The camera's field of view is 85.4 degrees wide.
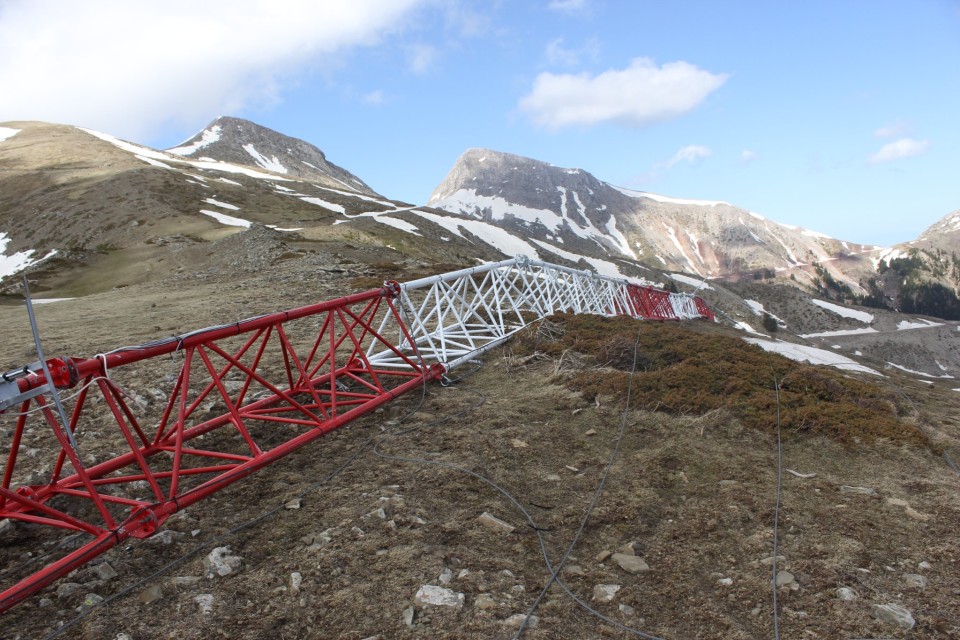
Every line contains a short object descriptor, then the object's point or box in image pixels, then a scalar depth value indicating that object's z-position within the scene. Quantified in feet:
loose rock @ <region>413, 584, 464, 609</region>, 15.12
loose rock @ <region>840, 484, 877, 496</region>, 21.46
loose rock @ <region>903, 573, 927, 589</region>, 15.49
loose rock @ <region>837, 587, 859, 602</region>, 15.06
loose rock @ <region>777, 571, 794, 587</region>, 15.97
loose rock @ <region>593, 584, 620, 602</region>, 15.67
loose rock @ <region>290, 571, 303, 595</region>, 15.88
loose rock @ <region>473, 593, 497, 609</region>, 15.08
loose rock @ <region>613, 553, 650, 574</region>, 16.99
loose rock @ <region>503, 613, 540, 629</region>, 14.40
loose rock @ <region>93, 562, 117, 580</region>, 16.62
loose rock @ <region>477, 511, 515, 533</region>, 19.13
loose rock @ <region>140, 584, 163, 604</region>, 15.51
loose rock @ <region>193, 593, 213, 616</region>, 14.99
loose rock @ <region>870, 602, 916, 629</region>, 13.92
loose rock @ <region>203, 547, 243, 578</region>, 16.74
